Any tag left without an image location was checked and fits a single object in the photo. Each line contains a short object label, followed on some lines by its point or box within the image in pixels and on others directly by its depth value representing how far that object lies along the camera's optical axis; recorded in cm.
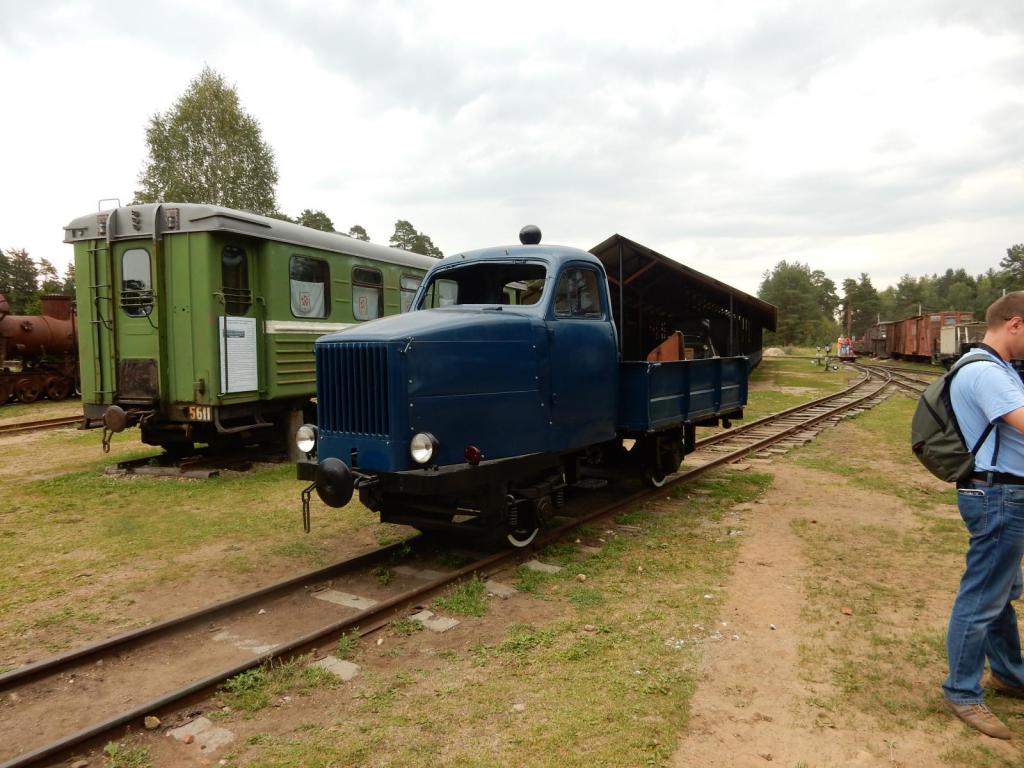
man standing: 321
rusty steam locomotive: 1895
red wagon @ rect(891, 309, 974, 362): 3506
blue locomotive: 502
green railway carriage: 893
